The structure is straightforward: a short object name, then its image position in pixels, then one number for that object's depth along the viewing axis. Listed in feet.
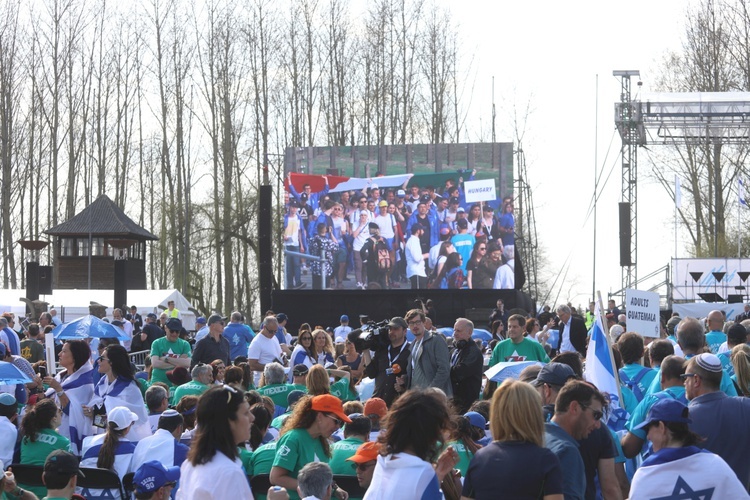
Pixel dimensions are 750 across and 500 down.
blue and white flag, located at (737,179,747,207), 116.74
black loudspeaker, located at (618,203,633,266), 95.14
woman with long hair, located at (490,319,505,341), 63.98
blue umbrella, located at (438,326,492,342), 65.31
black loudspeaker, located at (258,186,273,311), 93.91
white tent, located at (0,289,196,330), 104.68
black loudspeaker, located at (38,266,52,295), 96.89
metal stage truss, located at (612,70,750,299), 91.09
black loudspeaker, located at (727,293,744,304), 90.84
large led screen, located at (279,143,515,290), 95.14
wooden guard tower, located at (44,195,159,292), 149.48
